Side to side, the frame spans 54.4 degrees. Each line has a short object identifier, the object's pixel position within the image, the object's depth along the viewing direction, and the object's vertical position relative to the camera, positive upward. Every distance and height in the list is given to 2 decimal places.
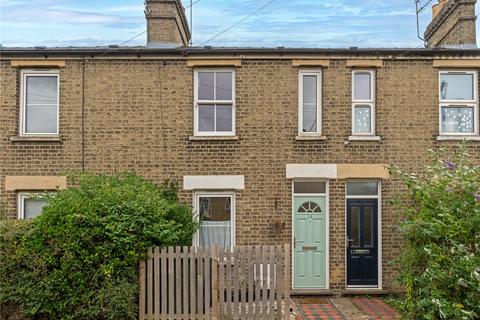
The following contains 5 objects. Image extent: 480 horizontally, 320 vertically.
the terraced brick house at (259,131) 11.90 +0.88
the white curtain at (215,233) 12.13 -1.76
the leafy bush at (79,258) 8.23 -1.67
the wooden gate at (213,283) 8.65 -2.20
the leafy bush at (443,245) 6.95 -1.29
